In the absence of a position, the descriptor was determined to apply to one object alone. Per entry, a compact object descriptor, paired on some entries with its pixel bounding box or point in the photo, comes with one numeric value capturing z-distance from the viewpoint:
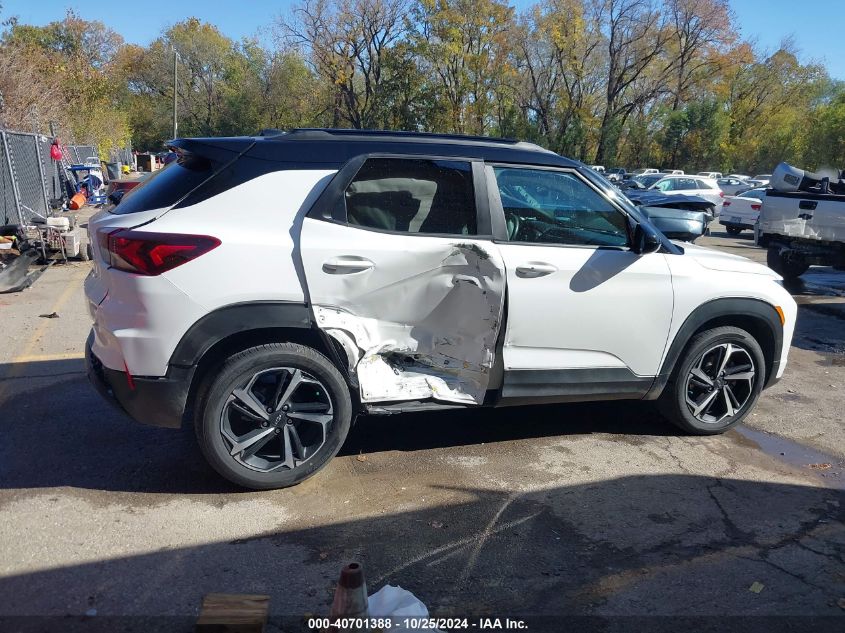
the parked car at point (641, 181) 28.71
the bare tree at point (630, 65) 45.28
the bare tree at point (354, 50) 43.06
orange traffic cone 2.30
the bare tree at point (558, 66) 45.38
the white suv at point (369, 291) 3.59
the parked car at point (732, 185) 34.34
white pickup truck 9.56
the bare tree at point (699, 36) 45.72
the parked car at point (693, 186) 25.67
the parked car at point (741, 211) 20.22
